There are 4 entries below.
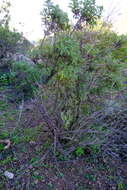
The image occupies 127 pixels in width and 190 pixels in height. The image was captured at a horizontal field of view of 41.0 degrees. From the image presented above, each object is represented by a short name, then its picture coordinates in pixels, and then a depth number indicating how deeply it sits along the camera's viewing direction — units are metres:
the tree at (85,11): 2.15
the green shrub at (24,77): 3.60
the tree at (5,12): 4.77
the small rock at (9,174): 1.86
